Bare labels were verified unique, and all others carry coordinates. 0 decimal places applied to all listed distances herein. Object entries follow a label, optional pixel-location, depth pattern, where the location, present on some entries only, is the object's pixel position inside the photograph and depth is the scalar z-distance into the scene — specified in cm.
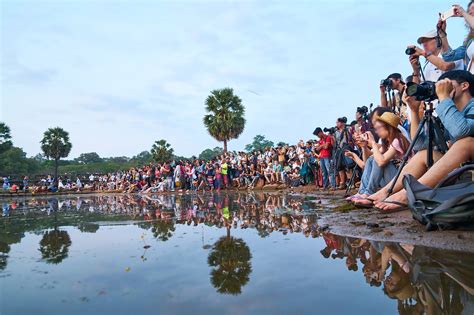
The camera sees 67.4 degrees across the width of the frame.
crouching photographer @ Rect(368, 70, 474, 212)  264
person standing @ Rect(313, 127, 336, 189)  870
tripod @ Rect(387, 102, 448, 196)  312
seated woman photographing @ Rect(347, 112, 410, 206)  407
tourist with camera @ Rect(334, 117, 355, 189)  761
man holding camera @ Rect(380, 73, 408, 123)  473
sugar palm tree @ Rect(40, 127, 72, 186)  3919
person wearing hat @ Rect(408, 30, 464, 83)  378
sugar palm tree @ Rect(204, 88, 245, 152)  2944
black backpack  225
